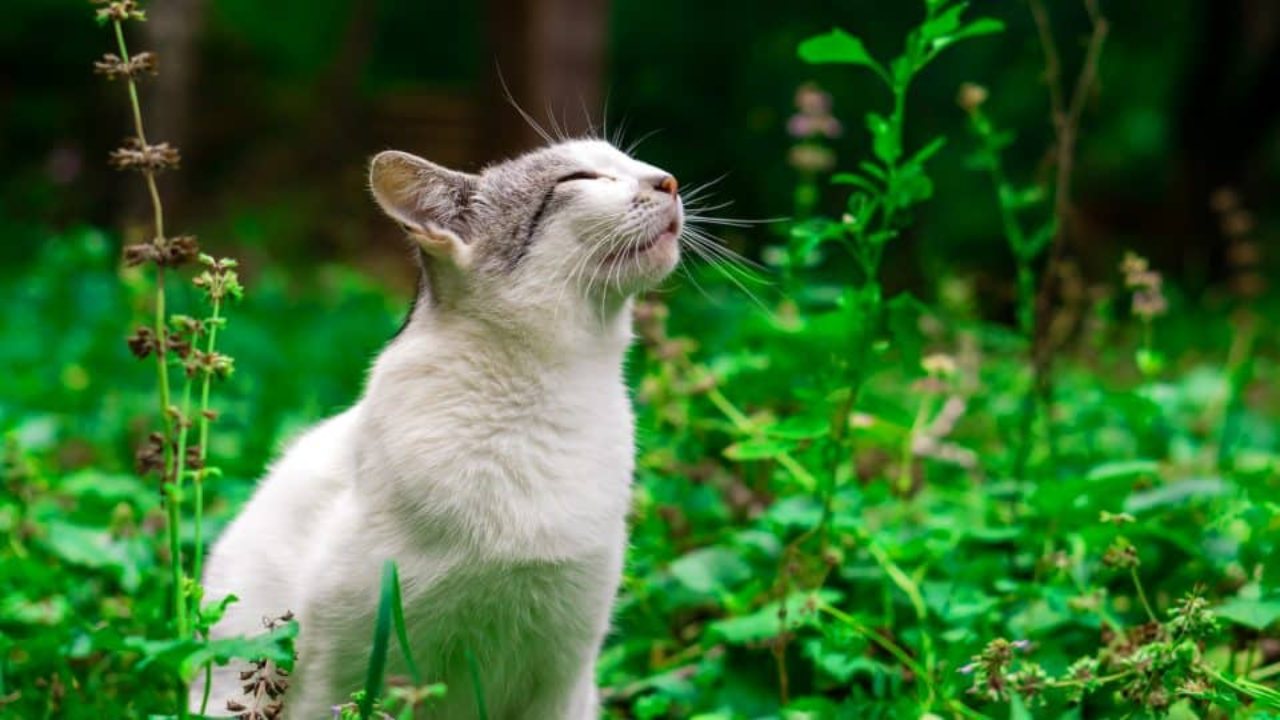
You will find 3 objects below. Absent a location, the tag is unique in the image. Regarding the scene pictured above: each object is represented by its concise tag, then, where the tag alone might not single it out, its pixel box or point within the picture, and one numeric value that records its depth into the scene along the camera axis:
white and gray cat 2.33
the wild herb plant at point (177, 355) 2.10
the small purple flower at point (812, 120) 3.88
